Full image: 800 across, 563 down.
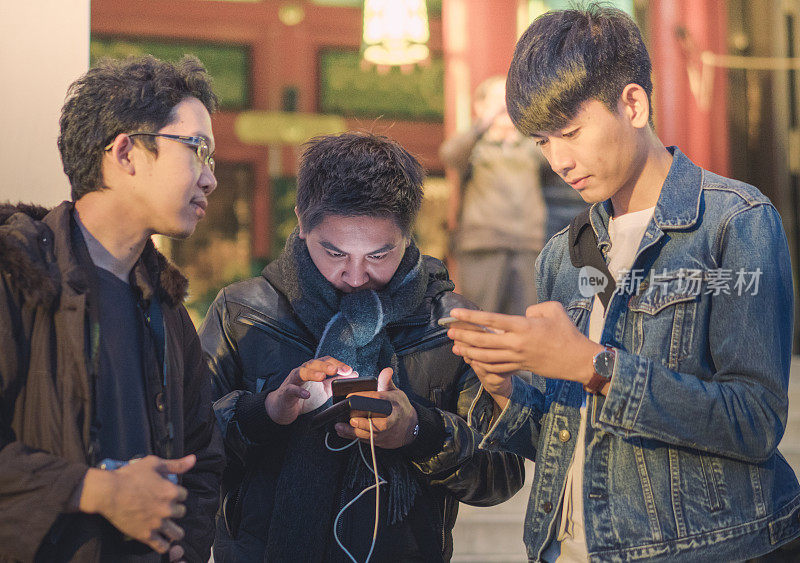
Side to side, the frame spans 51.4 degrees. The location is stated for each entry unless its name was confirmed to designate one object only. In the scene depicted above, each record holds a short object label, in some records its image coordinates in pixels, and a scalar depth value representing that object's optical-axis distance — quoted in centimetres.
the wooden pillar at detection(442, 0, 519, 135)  686
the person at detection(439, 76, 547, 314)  592
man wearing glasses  157
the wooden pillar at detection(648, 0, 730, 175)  712
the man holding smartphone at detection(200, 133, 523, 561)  216
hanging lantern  636
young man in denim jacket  164
